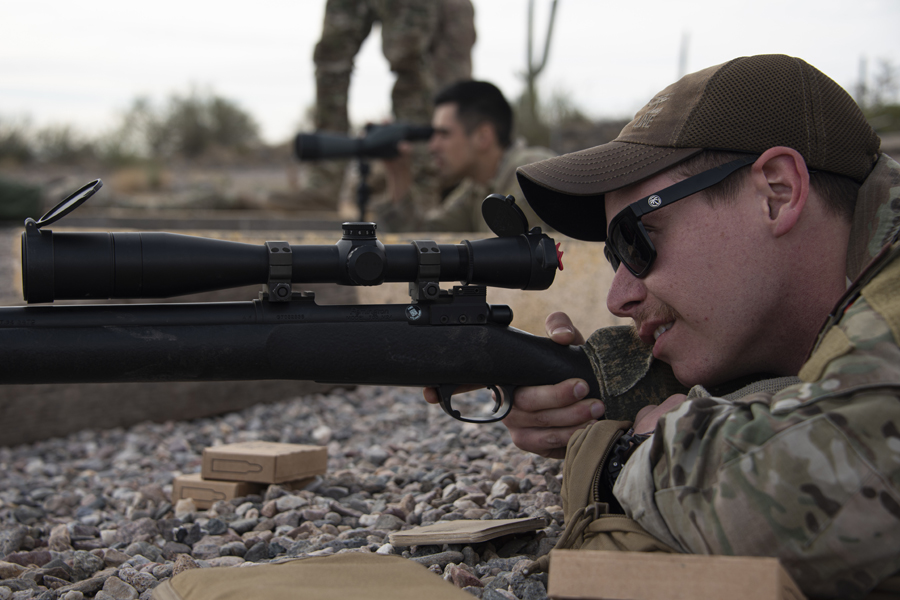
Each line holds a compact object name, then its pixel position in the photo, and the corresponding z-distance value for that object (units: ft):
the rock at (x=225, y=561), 7.12
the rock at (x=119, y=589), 6.45
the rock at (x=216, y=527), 8.30
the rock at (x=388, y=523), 7.95
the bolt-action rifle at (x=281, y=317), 5.85
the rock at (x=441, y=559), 6.55
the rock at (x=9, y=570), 7.02
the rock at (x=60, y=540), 8.11
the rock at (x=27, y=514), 9.34
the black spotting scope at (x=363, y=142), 20.35
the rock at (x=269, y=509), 8.74
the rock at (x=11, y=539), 7.99
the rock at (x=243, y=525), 8.40
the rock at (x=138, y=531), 8.29
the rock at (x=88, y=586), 6.58
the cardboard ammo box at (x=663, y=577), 3.81
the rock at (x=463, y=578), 6.04
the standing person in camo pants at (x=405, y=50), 32.19
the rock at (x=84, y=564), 7.20
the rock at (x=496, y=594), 5.69
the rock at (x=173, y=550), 7.72
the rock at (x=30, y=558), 7.55
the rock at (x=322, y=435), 12.56
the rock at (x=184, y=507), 9.23
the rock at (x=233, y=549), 7.55
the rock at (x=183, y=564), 6.89
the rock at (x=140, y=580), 6.66
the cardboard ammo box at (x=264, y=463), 9.29
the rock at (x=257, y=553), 7.40
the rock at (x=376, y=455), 11.12
